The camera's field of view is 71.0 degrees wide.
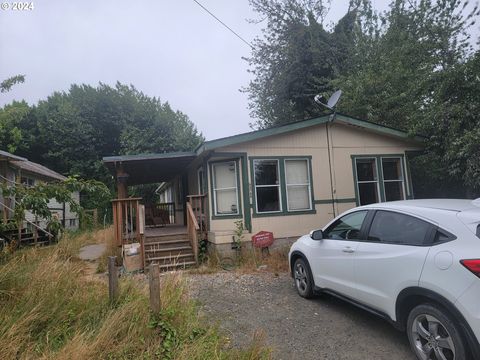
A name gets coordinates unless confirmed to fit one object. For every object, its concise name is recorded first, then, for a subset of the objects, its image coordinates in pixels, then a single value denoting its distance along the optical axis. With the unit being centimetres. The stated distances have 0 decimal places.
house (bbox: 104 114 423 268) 912
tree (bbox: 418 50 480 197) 840
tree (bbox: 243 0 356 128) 1781
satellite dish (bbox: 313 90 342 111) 948
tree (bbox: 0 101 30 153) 641
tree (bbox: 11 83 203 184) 2848
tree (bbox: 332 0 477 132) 1271
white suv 285
